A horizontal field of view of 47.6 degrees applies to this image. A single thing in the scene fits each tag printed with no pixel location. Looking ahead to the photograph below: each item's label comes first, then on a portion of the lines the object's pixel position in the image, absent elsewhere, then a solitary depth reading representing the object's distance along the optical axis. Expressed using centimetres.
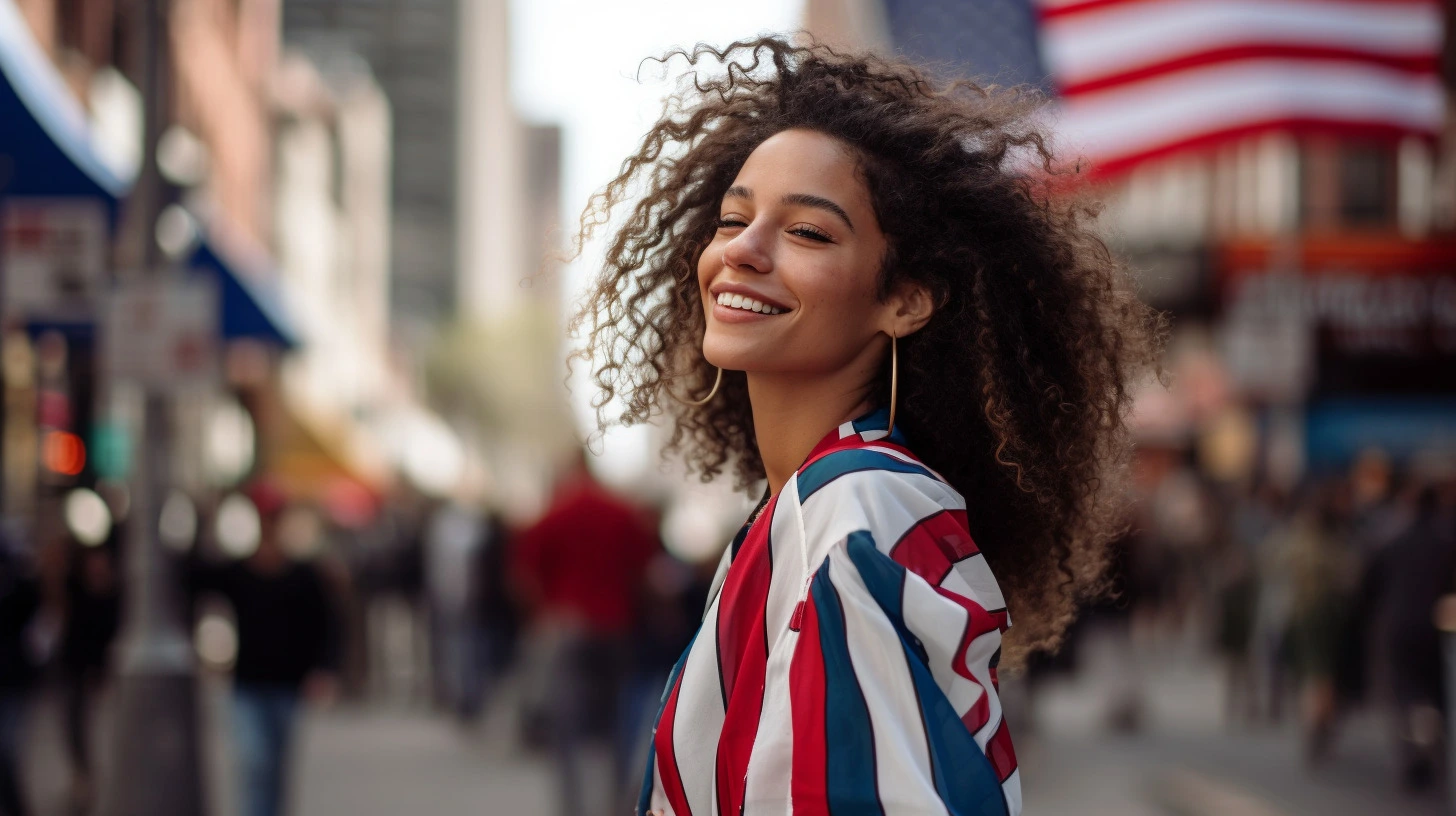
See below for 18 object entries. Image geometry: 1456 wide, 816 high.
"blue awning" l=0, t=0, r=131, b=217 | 938
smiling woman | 192
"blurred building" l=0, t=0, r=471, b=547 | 941
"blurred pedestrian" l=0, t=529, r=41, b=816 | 820
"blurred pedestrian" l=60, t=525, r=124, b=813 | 941
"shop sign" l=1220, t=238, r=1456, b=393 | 3141
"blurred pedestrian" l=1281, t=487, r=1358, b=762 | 1205
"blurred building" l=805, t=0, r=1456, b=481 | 1216
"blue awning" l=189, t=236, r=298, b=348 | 1638
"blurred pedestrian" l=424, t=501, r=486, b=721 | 1413
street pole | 831
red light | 1831
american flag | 1202
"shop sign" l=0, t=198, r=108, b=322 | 905
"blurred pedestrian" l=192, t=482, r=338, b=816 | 759
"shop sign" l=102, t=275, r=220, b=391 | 894
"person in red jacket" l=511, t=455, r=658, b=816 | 884
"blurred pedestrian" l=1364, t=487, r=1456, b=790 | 1058
